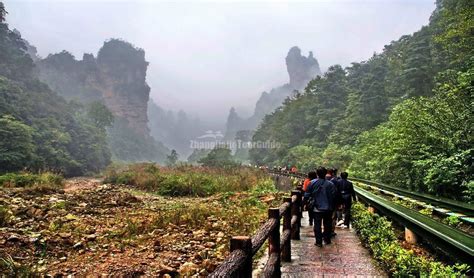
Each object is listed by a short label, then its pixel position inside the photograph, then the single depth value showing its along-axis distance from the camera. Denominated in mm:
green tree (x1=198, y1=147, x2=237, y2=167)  48538
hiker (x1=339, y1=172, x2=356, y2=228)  8664
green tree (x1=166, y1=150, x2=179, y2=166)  68750
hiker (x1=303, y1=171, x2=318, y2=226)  8055
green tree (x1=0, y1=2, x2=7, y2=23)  38259
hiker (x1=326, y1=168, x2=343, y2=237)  8252
